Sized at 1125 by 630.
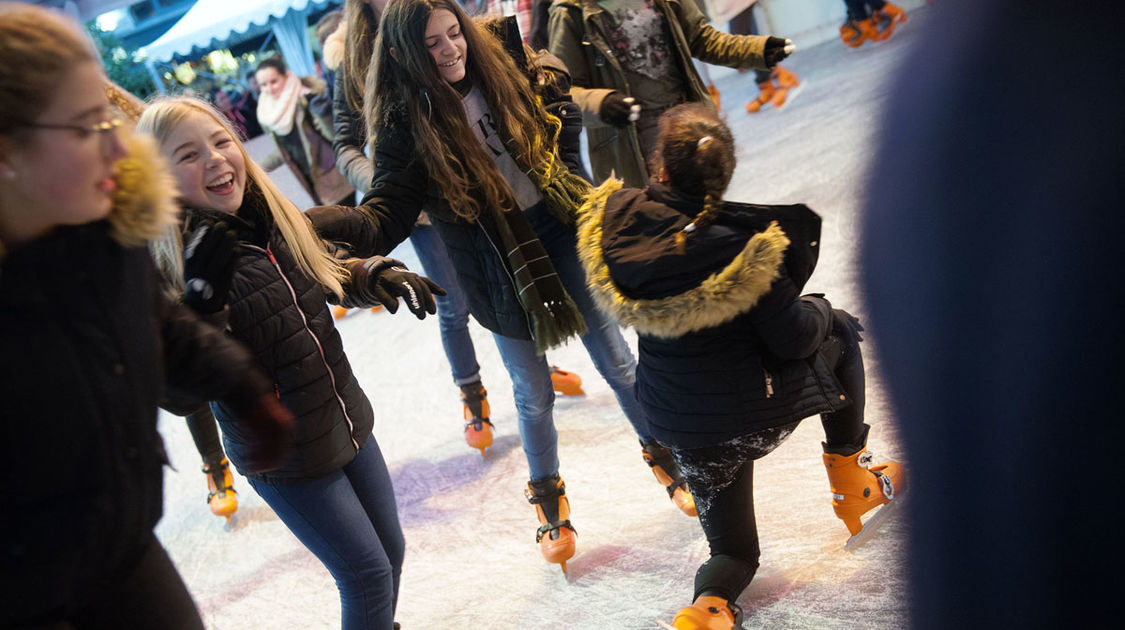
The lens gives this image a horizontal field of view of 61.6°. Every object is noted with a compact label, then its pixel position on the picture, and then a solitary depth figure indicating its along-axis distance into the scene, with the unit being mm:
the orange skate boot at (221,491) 3418
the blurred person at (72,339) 1073
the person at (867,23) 6645
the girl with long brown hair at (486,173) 2363
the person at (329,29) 4660
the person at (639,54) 3115
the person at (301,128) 5102
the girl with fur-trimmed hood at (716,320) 1792
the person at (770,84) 6484
